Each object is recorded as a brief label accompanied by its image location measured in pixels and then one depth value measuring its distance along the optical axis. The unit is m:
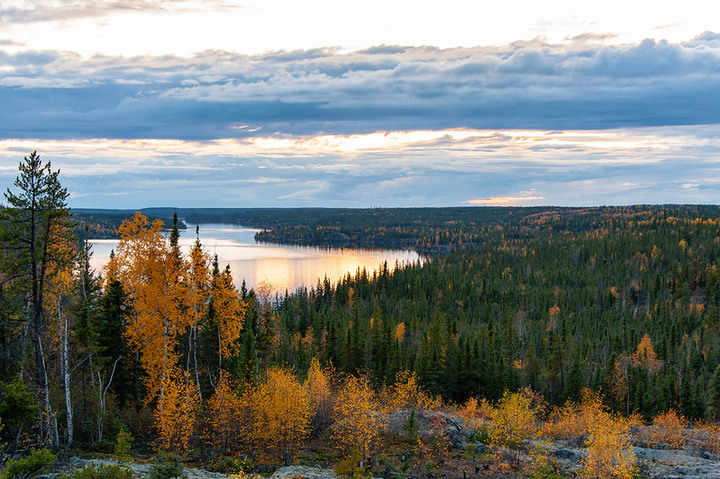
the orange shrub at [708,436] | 55.53
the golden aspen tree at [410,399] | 58.03
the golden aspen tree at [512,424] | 42.41
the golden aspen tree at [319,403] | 47.79
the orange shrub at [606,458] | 36.16
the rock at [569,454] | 45.56
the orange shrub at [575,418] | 59.75
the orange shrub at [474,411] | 60.86
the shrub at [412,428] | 45.03
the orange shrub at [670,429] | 58.44
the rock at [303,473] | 31.99
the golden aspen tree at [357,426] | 37.41
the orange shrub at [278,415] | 36.34
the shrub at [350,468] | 31.48
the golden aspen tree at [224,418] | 36.47
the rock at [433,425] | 47.47
